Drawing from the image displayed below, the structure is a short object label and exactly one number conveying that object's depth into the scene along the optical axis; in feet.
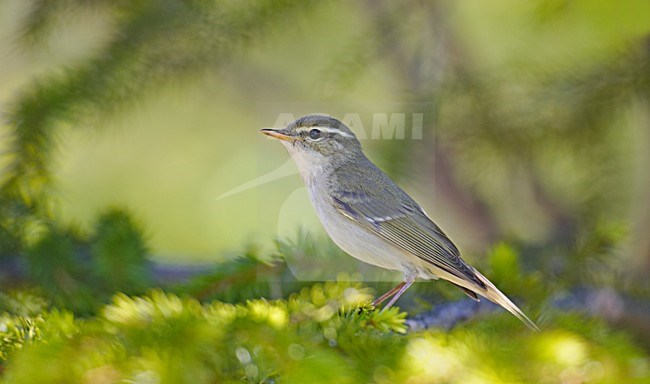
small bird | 11.62
